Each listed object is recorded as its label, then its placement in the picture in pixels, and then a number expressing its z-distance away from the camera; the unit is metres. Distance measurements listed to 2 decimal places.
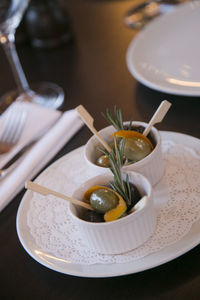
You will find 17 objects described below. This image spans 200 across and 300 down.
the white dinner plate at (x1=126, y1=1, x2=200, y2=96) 0.78
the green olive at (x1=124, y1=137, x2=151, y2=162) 0.61
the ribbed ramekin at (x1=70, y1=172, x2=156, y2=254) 0.53
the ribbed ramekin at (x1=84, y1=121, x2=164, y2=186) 0.60
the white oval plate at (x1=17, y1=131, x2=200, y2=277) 0.53
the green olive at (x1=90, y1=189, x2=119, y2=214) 0.55
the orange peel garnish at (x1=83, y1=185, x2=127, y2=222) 0.55
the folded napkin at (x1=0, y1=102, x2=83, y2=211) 0.73
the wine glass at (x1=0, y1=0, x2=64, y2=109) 0.90
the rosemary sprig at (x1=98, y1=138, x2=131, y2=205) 0.56
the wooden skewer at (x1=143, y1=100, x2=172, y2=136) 0.62
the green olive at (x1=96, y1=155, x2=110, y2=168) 0.62
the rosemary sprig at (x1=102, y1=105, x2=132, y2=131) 0.64
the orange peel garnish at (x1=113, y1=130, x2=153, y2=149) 0.62
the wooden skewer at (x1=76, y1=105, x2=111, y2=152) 0.63
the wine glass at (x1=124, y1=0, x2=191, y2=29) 1.08
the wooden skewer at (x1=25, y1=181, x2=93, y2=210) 0.56
